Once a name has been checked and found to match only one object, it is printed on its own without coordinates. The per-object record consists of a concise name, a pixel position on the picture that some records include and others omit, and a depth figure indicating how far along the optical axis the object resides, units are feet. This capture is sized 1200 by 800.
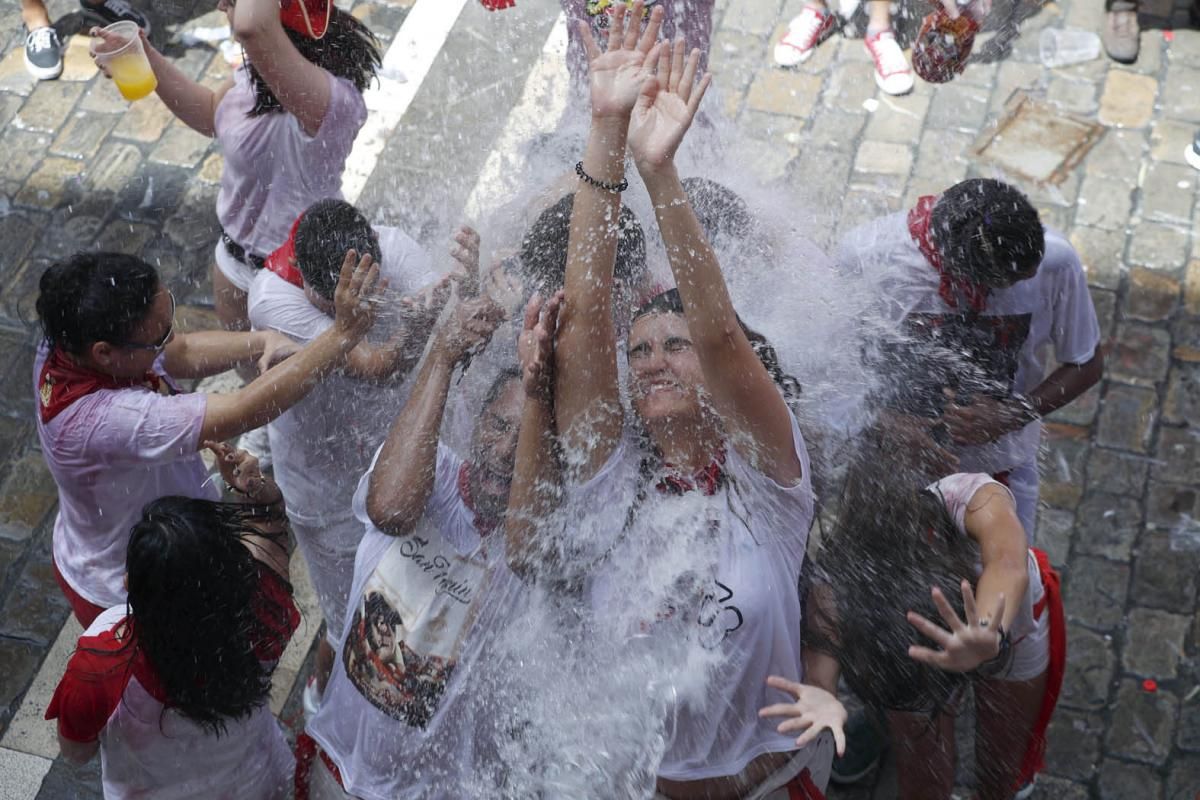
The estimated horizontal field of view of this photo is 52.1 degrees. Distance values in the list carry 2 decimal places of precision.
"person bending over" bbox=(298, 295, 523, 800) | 9.78
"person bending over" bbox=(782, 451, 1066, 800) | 9.96
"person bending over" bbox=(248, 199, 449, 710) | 11.90
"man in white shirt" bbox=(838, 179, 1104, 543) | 11.71
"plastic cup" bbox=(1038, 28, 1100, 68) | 20.65
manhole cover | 19.12
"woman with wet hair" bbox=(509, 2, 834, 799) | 9.50
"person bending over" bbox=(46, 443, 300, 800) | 9.33
